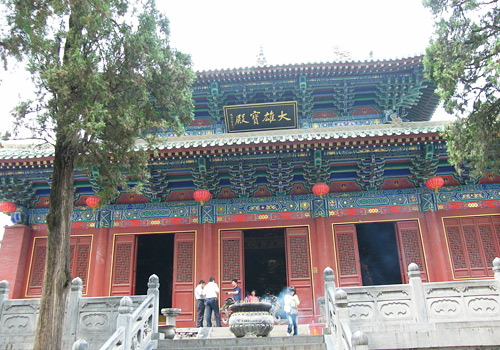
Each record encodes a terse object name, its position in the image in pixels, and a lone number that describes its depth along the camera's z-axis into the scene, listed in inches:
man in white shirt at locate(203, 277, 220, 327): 377.3
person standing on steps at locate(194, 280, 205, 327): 389.8
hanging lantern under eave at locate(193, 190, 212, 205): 436.1
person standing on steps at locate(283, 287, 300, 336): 334.3
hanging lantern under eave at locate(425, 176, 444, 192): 425.7
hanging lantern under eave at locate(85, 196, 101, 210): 434.0
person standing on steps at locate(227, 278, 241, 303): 406.9
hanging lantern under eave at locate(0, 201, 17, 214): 442.3
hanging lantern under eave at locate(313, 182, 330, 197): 429.1
